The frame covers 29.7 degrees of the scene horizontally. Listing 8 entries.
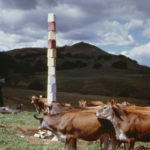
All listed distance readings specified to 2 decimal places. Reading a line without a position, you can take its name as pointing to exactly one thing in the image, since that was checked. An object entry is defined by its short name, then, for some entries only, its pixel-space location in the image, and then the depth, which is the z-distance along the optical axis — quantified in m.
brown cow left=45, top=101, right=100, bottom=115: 12.46
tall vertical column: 15.10
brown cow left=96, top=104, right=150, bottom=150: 9.66
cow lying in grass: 25.13
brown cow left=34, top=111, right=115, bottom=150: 9.77
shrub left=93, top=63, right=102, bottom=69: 84.57
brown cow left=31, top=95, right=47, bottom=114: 24.59
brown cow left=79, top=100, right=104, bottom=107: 20.24
